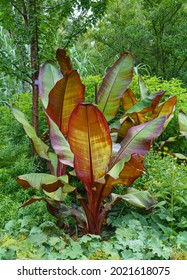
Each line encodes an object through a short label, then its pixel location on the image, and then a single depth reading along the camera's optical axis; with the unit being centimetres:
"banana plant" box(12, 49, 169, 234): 247
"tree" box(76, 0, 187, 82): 922
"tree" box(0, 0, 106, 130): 380
